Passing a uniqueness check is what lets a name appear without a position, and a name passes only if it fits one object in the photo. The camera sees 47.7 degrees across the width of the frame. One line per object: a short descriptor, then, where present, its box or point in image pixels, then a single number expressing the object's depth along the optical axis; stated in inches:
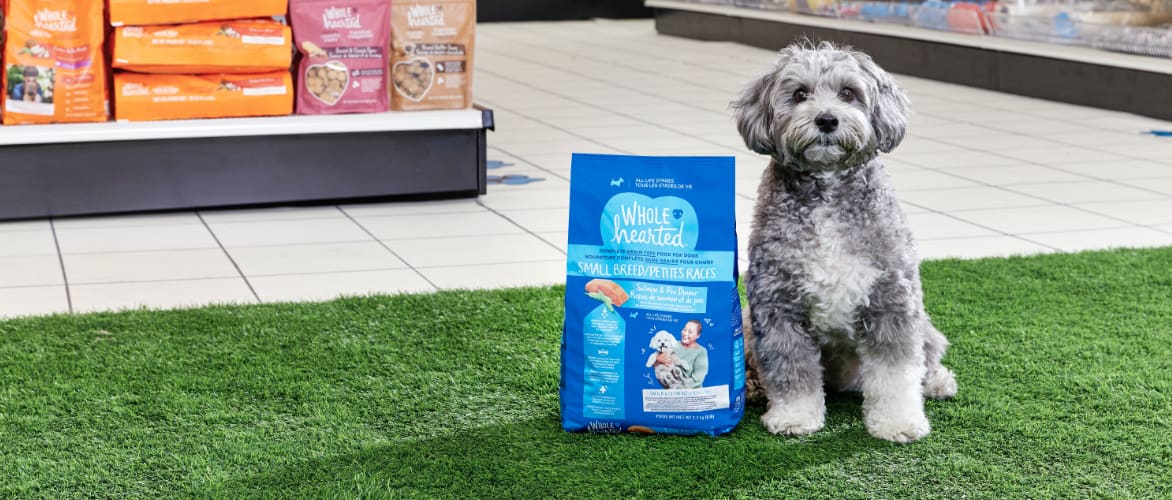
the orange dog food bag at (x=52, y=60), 185.5
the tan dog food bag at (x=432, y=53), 201.8
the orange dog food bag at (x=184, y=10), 187.6
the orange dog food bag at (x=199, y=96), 193.2
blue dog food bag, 106.2
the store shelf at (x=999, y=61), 304.7
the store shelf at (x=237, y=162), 190.5
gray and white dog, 100.1
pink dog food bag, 197.5
